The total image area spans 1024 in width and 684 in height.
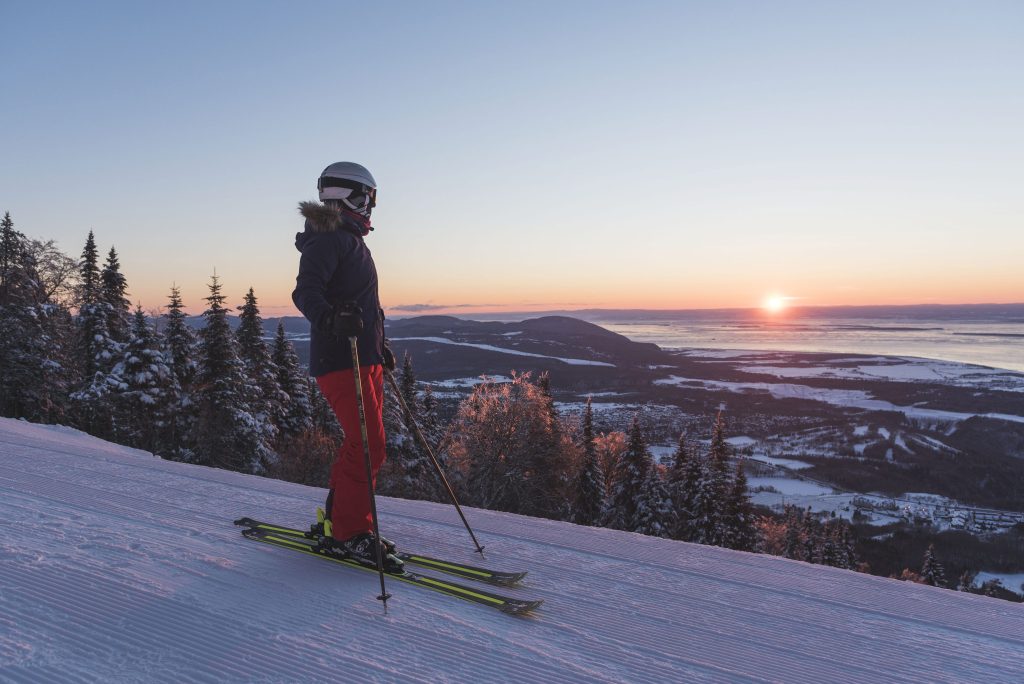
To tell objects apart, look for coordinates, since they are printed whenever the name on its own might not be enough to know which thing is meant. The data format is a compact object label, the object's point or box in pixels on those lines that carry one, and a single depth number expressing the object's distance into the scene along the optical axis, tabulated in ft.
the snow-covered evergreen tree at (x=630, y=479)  98.78
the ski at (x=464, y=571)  10.73
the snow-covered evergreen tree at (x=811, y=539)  146.51
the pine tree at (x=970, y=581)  183.11
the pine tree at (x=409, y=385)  101.93
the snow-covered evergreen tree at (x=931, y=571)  135.85
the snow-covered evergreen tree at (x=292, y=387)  102.22
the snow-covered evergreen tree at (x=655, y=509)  91.66
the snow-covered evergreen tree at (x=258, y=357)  92.94
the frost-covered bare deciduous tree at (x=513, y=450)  93.61
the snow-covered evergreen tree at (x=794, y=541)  150.01
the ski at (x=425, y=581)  9.33
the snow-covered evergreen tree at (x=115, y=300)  93.04
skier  10.52
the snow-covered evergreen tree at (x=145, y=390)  77.46
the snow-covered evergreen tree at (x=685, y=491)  92.94
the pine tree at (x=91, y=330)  87.49
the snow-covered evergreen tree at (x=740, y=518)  94.27
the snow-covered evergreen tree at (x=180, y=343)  88.33
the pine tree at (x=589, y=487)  105.09
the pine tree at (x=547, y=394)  102.31
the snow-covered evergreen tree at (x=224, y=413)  78.35
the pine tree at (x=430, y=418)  106.42
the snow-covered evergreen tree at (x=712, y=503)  90.84
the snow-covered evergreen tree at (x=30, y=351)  81.34
